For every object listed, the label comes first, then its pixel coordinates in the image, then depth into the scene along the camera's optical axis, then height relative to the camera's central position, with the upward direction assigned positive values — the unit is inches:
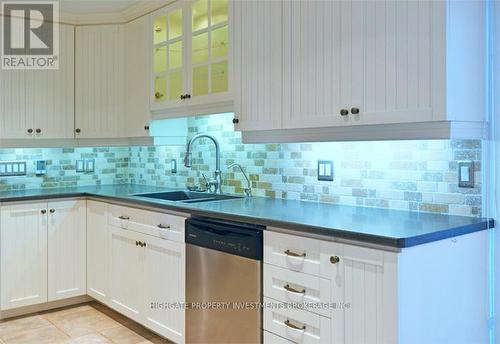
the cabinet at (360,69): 72.3 +16.6
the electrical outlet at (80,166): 160.1 -0.6
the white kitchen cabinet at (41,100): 137.9 +19.2
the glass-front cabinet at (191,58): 110.8 +26.8
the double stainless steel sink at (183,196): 128.6 -8.7
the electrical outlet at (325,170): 102.4 -1.1
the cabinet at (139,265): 105.3 -24.9
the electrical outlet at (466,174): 80.8 -1.5
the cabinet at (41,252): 128.6 -24.5
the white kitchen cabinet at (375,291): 65.5 -18.9
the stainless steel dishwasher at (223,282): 85.0 -22.4
